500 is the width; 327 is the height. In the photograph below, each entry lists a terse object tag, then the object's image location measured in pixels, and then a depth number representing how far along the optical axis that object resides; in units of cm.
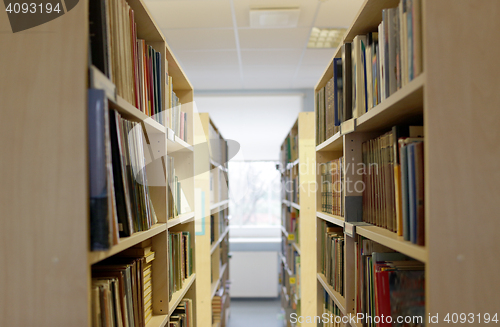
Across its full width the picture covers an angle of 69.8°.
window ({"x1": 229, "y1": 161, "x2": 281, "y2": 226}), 548
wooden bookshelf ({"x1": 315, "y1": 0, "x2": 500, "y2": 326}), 75
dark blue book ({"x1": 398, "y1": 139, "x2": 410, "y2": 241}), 88
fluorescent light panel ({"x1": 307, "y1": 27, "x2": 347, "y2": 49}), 316
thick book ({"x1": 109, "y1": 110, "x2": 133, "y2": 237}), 95
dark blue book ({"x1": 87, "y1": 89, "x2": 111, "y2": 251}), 78
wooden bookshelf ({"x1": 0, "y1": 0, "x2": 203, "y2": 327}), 76
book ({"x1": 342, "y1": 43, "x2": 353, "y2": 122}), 140
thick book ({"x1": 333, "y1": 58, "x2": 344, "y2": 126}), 150
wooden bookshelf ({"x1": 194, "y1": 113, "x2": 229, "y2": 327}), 264
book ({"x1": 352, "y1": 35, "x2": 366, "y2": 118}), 129
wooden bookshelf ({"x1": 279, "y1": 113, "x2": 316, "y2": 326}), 274
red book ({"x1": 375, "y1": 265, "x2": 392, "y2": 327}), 105
